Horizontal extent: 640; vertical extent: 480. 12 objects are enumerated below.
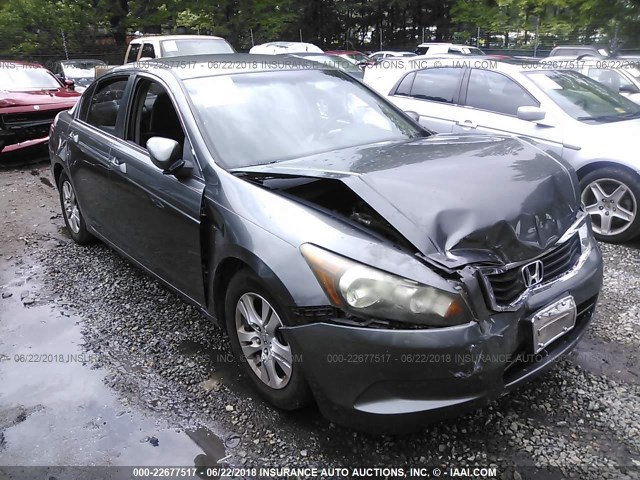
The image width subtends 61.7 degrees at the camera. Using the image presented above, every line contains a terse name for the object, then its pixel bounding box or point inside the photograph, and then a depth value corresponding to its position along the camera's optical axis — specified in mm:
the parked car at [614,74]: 7672
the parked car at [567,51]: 14845
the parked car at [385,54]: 23269
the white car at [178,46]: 11430
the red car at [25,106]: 8320
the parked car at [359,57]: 19906
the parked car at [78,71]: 14281
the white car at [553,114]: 4844
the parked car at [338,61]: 10830
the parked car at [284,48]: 18884
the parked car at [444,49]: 21652
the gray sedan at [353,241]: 2131
